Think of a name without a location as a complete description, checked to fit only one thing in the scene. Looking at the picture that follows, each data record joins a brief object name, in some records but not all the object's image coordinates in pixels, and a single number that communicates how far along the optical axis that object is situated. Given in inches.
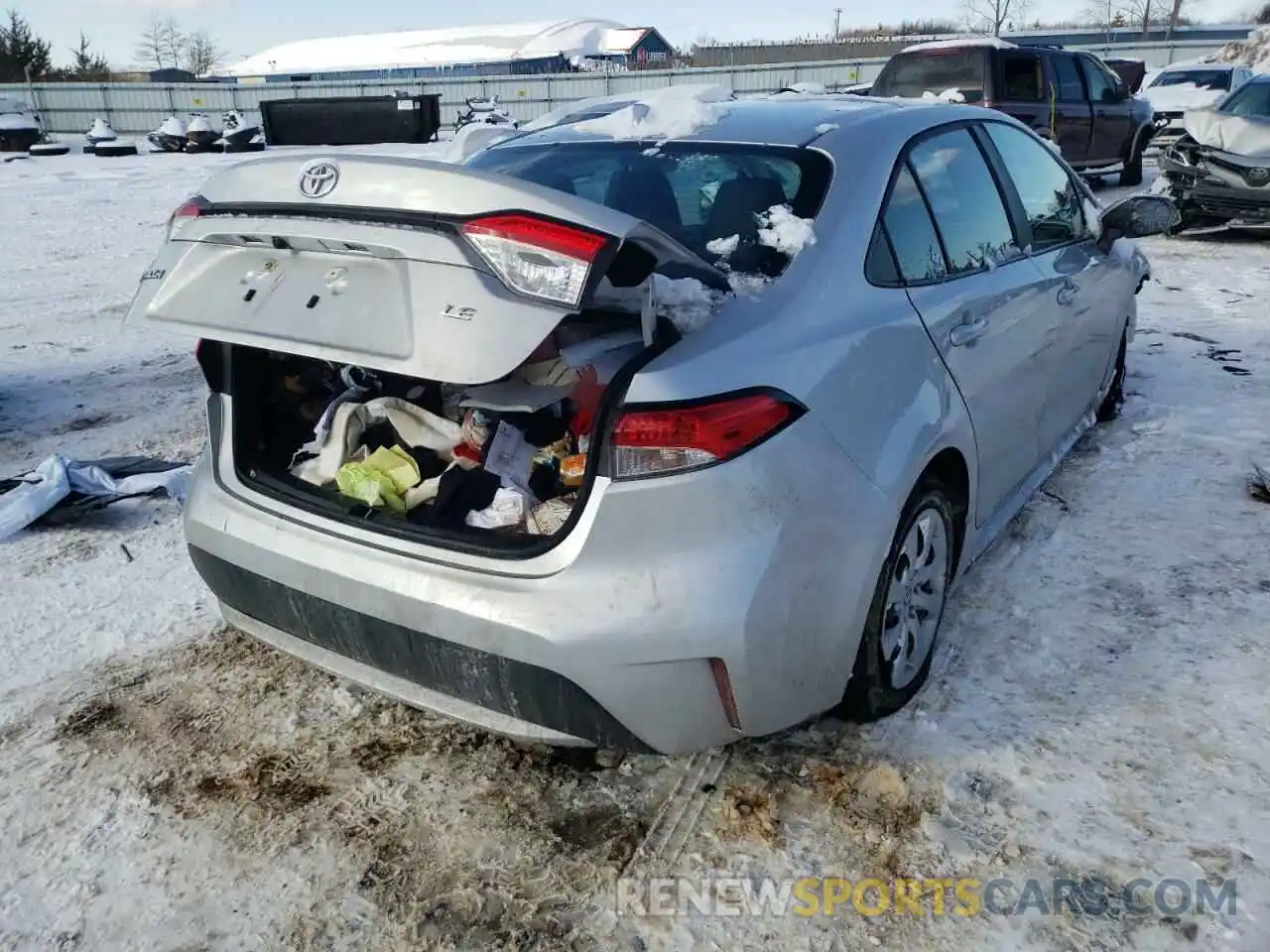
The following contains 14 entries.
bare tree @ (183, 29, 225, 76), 2942.9
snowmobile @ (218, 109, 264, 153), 983.6
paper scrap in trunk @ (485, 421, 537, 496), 100.9
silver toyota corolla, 79.5
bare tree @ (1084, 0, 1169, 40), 2368.4
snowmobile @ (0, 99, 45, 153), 984.7
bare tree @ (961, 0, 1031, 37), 1995.6
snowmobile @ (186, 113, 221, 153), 974.4
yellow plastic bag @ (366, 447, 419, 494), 104.1
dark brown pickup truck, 451.2
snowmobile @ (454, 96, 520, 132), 948.8
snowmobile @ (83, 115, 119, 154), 964.6
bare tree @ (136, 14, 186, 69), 3065.9
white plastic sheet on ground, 155.7
